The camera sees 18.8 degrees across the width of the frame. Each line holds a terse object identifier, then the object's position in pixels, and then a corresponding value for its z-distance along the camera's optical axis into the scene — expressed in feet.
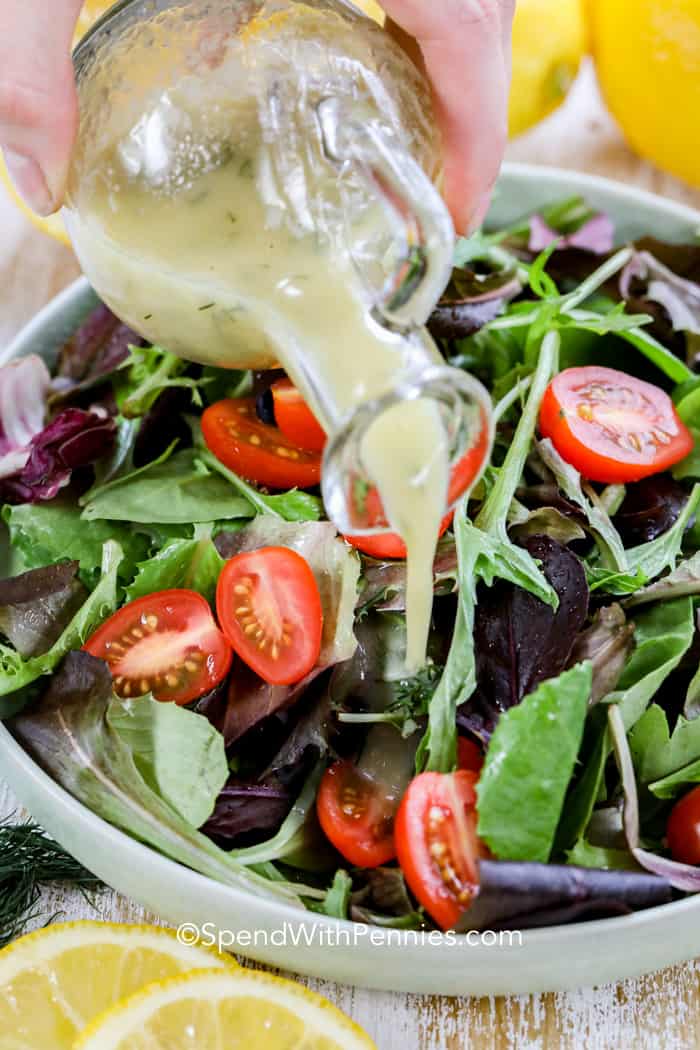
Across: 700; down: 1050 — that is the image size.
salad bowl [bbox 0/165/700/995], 1.24
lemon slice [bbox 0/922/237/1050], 1.30
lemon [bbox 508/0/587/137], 1.86
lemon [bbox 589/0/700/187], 1.82
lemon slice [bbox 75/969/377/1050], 1.27
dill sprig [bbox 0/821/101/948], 1.39
